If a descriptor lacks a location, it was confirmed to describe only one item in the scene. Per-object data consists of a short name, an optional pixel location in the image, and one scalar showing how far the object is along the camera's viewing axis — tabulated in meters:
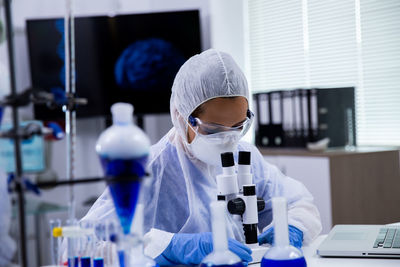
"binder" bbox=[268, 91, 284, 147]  2.95
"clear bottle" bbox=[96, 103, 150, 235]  0.84
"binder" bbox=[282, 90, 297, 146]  2.88
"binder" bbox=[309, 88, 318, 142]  2.78
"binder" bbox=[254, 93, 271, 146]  3.01
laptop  1.35
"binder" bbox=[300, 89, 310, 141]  2.81
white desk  1.30
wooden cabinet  2.55
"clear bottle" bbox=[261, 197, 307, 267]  1.06
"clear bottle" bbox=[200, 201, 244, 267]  0.99
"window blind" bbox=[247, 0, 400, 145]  2.94
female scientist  1.56
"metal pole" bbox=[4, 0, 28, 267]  0.79
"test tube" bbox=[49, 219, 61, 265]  1.02
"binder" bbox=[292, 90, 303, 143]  2.84
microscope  1.30
